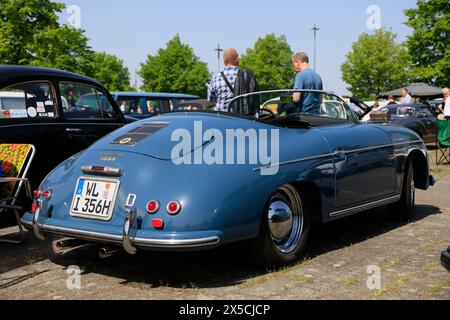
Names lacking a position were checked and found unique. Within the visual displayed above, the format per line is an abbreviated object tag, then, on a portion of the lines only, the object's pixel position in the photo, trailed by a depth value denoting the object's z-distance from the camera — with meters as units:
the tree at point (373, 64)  49.78
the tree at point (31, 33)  32.81
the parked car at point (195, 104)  15.36
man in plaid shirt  6.81
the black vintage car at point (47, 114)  5.98
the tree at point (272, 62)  54.27
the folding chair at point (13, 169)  5.16
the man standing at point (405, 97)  19.69
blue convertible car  3.57
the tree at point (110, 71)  55.22
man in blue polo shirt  6.86
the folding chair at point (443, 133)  12.12
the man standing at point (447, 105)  14.32
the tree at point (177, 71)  53.03
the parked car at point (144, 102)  16.70
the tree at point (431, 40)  37.53
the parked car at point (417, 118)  16.77
